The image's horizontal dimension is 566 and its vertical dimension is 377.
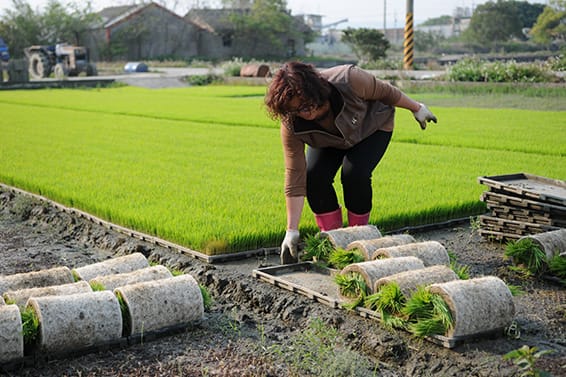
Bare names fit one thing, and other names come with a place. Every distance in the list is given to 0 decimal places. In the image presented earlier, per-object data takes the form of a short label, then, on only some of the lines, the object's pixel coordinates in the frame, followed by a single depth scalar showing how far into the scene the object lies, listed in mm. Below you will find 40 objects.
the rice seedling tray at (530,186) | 4906
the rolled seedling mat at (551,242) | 4434
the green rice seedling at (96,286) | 3902
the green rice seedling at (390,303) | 3604
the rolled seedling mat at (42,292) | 3686
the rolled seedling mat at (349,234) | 4535
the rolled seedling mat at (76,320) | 3396
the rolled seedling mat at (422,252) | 4113
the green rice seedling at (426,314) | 3381
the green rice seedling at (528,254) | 4441
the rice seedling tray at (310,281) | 3992
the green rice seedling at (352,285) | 3843
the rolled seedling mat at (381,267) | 3797
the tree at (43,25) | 45156
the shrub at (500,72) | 19438
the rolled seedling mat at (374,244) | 4250
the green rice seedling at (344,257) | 4355
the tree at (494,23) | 54344
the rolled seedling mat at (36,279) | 3967
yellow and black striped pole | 26609
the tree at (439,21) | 91419
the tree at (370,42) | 35625
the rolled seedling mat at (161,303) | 3627
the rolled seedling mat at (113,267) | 4168
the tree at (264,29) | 52094
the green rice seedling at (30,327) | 3404
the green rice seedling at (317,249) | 4648
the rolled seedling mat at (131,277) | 3927
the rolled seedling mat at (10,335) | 3287
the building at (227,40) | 51500
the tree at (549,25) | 45188
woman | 4102
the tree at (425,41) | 57656
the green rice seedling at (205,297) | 4065
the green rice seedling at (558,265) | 4320
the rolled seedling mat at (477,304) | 3344
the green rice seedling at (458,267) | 3986
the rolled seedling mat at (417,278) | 3607
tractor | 32000
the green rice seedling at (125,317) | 3668
